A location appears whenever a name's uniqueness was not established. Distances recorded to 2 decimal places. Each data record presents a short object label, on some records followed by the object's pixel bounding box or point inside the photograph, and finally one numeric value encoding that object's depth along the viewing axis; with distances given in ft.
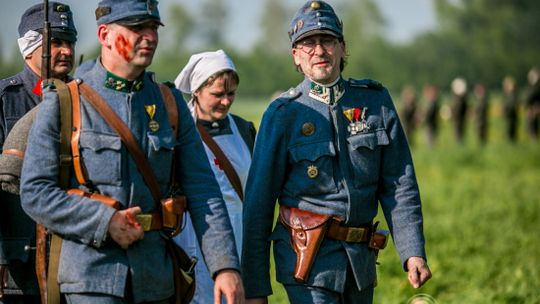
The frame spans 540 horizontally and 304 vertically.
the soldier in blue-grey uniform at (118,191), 30.94
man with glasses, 38.04
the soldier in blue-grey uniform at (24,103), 38.34
